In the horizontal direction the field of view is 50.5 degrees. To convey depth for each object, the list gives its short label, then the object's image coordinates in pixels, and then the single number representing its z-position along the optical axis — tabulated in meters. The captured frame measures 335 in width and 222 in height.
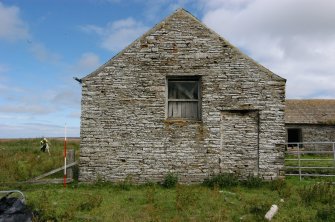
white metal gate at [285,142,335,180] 14.85
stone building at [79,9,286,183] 12.23
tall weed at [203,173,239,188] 11.84
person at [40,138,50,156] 22.83
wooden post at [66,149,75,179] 13.02
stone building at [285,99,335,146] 25.64
